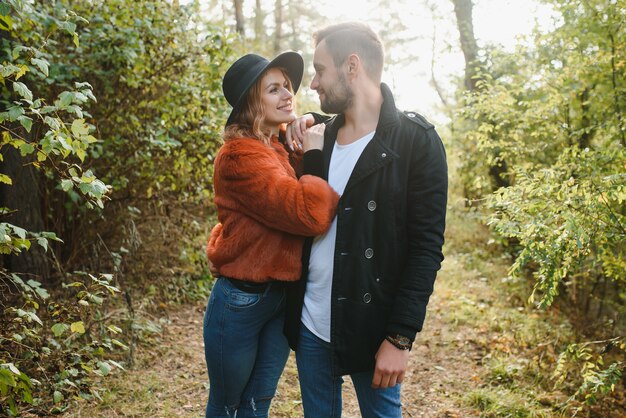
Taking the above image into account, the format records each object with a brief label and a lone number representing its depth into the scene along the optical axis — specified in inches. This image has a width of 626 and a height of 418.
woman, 78.6
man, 73.0
